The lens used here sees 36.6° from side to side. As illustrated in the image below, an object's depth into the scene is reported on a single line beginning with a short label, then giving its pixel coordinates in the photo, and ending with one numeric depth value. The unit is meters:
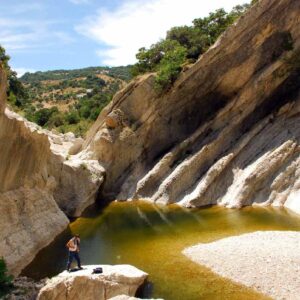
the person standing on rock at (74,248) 22.25
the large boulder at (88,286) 19.98
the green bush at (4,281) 20.20
